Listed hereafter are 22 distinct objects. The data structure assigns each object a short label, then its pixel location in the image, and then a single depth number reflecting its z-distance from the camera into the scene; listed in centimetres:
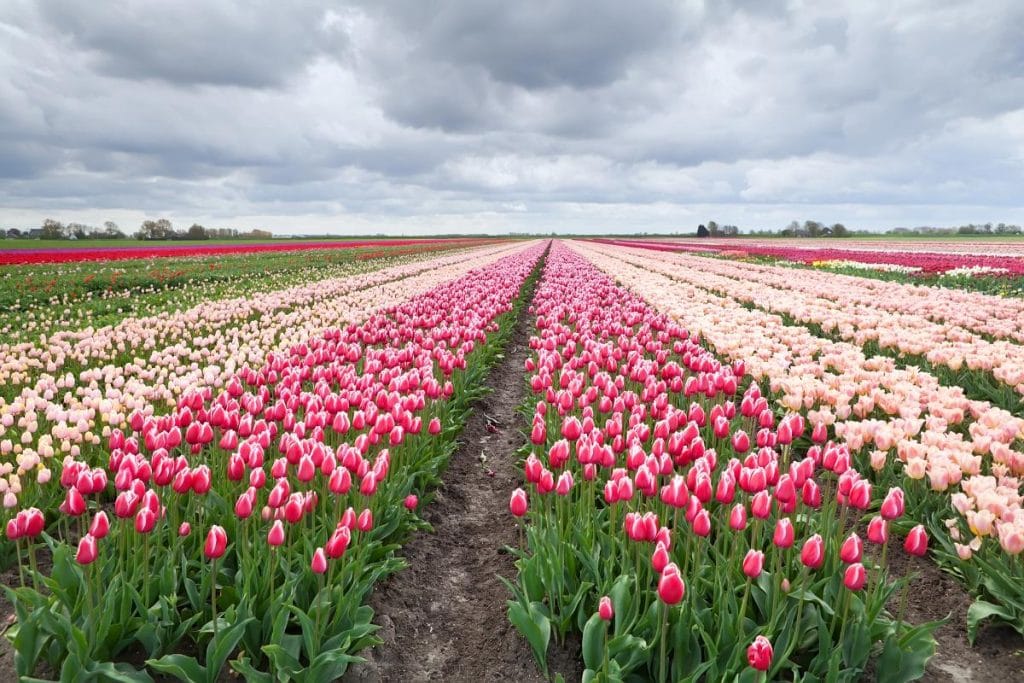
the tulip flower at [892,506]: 274
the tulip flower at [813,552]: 260
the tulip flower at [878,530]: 270
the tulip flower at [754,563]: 263
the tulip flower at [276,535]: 286
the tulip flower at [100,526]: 277
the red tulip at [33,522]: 295
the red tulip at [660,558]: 252
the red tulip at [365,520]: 306
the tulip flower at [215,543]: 276
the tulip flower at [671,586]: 239
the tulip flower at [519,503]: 326
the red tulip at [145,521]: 285
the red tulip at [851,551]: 260
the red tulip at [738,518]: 286
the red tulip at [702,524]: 279
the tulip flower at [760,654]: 232
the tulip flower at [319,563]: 275
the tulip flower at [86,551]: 262
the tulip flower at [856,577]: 256
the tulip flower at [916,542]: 263
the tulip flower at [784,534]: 269
